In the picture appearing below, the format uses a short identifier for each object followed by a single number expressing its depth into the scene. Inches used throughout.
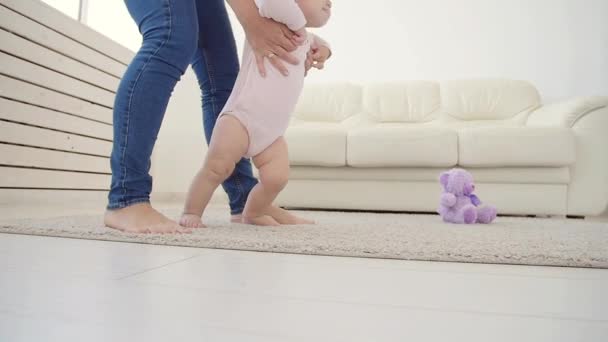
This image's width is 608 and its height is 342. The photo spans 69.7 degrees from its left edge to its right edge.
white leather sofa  83.9
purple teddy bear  61.0
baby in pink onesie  43.1
